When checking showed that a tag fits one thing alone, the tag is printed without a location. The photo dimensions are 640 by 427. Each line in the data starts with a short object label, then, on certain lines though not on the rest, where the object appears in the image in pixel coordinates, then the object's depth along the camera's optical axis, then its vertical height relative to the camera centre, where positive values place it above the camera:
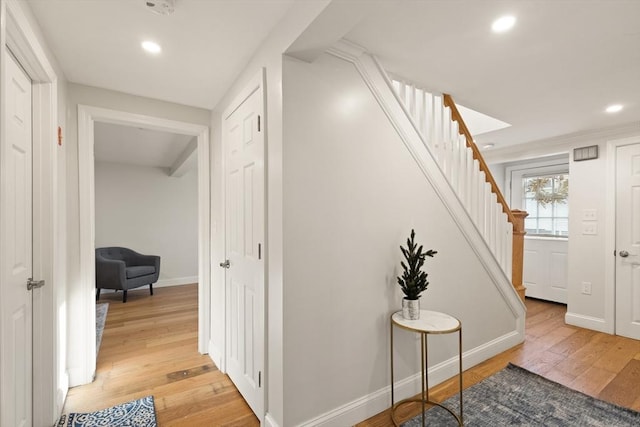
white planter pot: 1.80 -0.60
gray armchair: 4.39 -0.92
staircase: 2.22 +0.41
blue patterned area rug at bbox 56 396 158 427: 1.77 -1.28
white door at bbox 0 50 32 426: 1.30 -0.20
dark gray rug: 1.79 -1.29
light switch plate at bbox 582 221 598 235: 3.36 -0.18
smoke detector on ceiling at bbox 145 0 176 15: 1.38 +0.99
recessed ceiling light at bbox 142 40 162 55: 1.73 +1.00
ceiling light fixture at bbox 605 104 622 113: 2.64 +0.95
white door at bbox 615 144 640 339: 3.05 -0.31
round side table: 1.65 -0.66
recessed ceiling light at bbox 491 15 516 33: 1.52 +1.00
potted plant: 1.80 -0.45
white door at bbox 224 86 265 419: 1.75 -0.25
